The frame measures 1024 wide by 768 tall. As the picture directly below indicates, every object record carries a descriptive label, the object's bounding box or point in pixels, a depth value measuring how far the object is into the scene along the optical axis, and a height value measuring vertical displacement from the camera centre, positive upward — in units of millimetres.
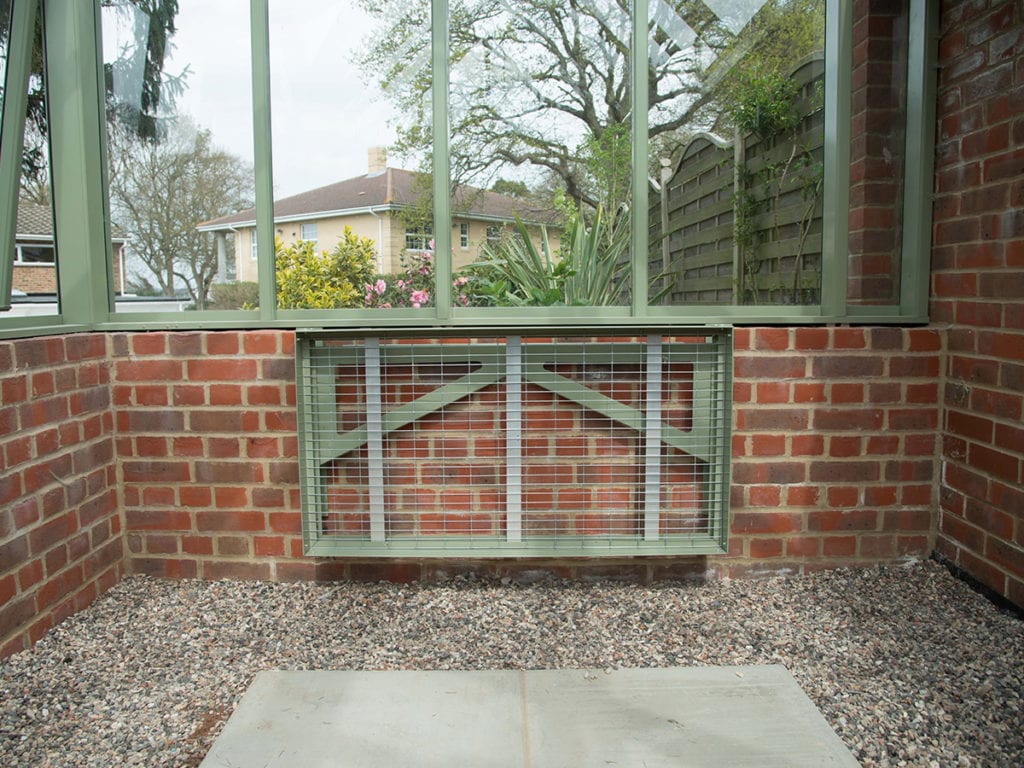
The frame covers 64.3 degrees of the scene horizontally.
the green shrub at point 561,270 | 3256 +182
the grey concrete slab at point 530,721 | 2098 -1119
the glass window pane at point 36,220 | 2930 +372
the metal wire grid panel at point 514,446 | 3111 -506
